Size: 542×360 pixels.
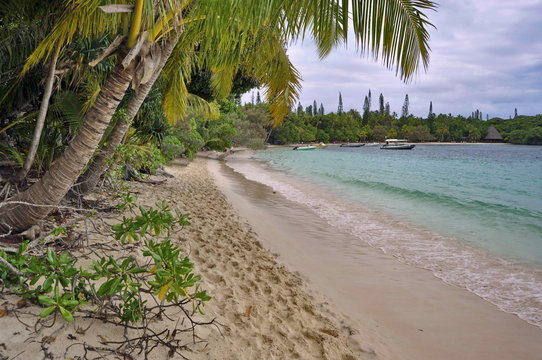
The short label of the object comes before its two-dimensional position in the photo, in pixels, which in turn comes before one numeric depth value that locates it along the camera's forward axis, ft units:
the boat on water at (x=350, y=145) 301.22
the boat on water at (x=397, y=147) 224.53
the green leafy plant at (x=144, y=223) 8.59
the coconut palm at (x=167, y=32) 10.99
